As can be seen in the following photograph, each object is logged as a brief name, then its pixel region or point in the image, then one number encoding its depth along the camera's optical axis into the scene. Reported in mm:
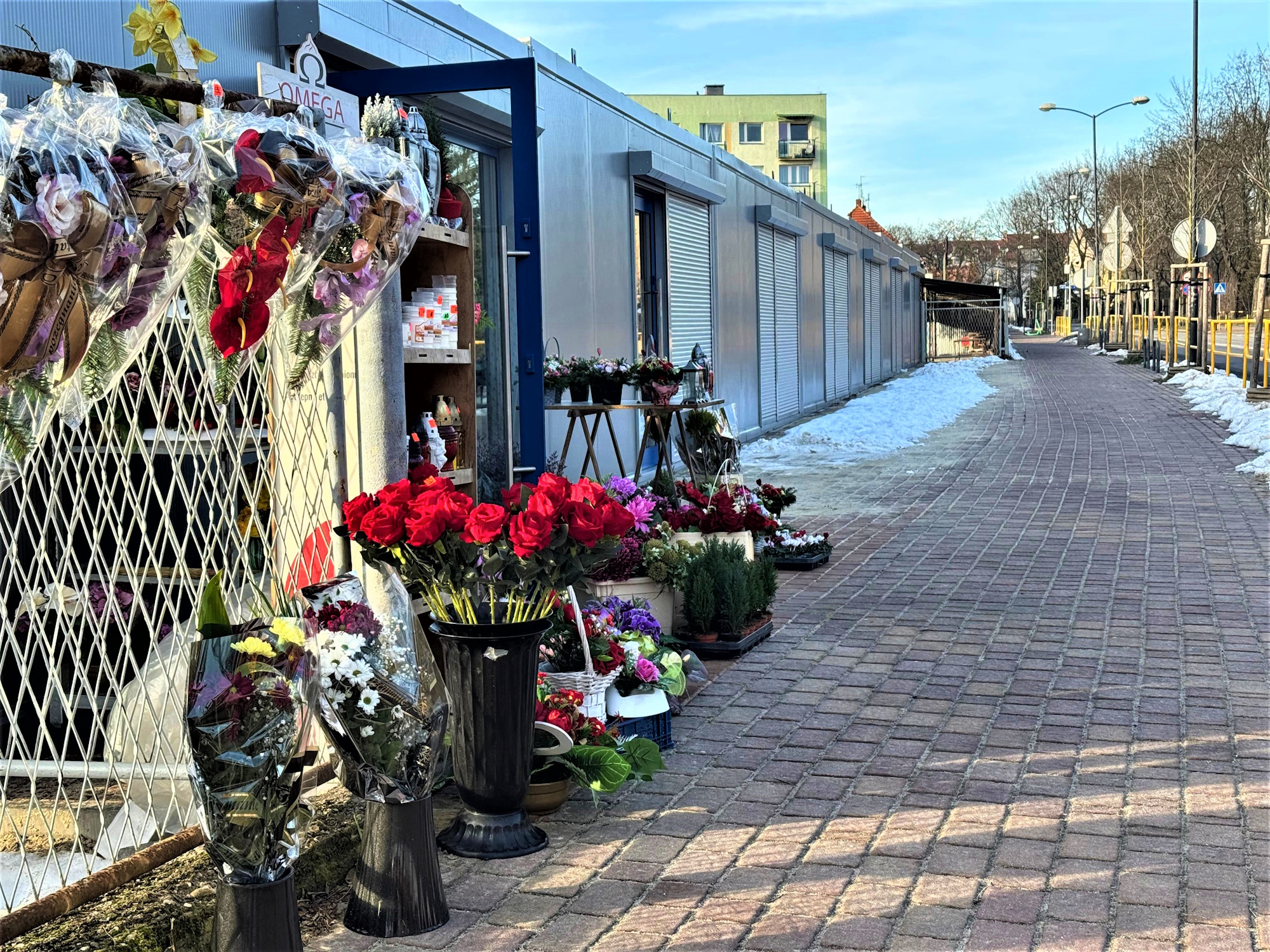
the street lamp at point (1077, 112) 45062
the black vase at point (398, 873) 3246
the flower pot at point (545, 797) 4074
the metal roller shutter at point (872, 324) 29641
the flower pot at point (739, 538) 6828
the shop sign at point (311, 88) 5504
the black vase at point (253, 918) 2742
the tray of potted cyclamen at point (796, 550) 8453
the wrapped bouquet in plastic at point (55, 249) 1959
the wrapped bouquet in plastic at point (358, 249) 2969
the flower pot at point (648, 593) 5863
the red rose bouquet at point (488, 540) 3488
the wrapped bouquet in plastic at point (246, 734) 2688
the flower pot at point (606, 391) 9070
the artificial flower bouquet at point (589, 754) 4098
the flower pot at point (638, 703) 4586
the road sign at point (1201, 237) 26109
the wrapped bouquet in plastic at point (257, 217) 2656
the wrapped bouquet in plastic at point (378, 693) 3150
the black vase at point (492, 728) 3619
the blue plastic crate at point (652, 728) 4625
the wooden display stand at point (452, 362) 5129
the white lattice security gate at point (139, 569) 3271
